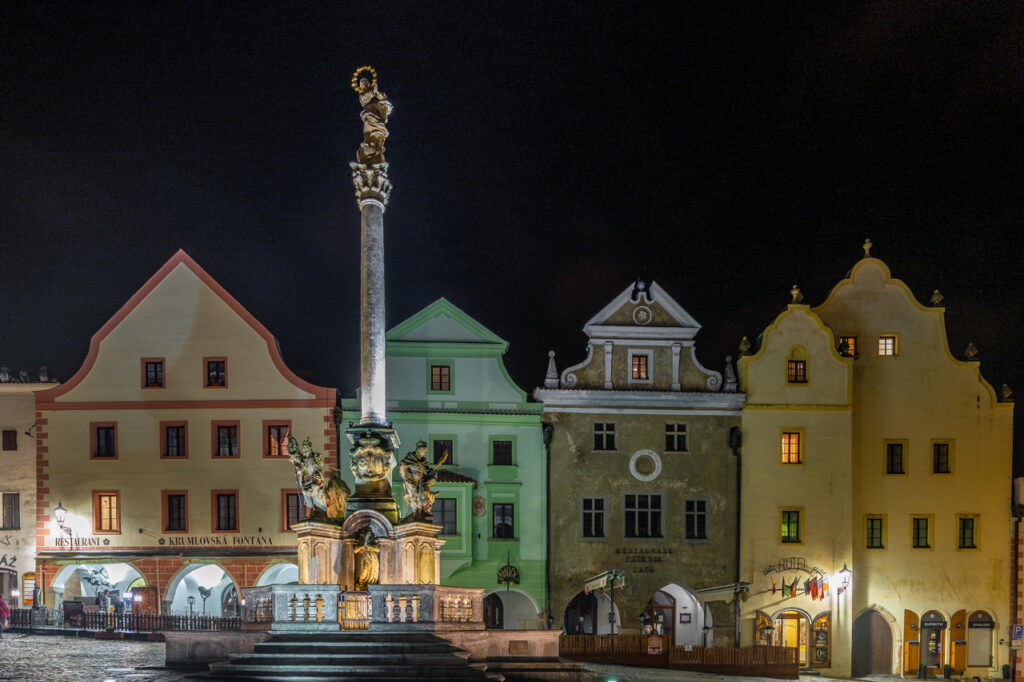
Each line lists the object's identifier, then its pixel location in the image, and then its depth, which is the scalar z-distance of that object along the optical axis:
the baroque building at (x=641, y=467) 45.16
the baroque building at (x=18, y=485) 44.25
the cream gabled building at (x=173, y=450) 43.59
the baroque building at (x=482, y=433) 44.69
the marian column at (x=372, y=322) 31.95
